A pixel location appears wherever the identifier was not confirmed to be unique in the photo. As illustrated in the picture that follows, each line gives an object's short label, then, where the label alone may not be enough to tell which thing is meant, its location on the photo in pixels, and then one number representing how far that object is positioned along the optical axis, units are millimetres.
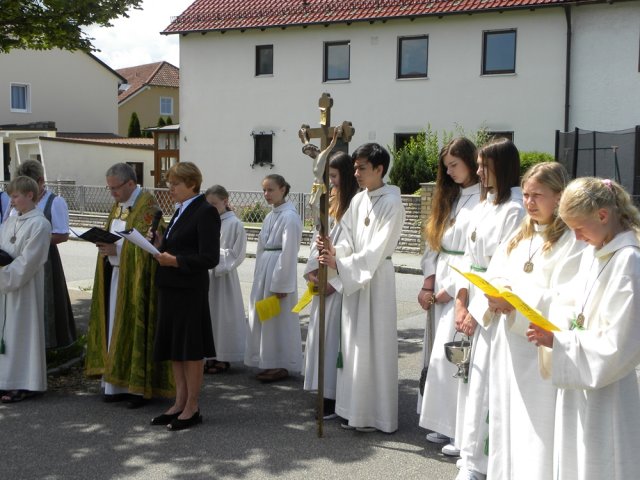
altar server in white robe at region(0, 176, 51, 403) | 6727
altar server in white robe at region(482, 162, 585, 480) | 4055
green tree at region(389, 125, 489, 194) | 22172
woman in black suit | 5891
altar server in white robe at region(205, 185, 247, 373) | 8094
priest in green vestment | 6539
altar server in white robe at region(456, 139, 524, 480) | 4793
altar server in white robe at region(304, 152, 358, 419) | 6367
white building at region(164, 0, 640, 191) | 24172
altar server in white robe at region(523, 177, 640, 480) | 3430
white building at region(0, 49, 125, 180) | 44656
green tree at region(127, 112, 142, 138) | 49500
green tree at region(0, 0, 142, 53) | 9320
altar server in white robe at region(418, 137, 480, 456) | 5434
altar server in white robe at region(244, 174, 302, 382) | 7613
